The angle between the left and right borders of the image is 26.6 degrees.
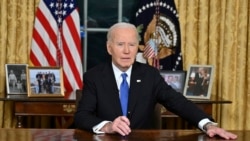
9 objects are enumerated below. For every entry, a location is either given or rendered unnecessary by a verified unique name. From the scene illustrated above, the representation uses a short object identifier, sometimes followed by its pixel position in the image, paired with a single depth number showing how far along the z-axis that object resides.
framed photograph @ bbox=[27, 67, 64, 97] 4.57
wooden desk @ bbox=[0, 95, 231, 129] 4.40
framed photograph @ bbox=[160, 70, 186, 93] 4.79
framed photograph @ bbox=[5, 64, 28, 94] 4.67
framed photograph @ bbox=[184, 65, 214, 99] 4.66
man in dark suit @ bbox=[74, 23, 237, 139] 2.85
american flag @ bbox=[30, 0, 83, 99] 4.86
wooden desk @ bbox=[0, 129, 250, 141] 2.45
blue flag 4.93
